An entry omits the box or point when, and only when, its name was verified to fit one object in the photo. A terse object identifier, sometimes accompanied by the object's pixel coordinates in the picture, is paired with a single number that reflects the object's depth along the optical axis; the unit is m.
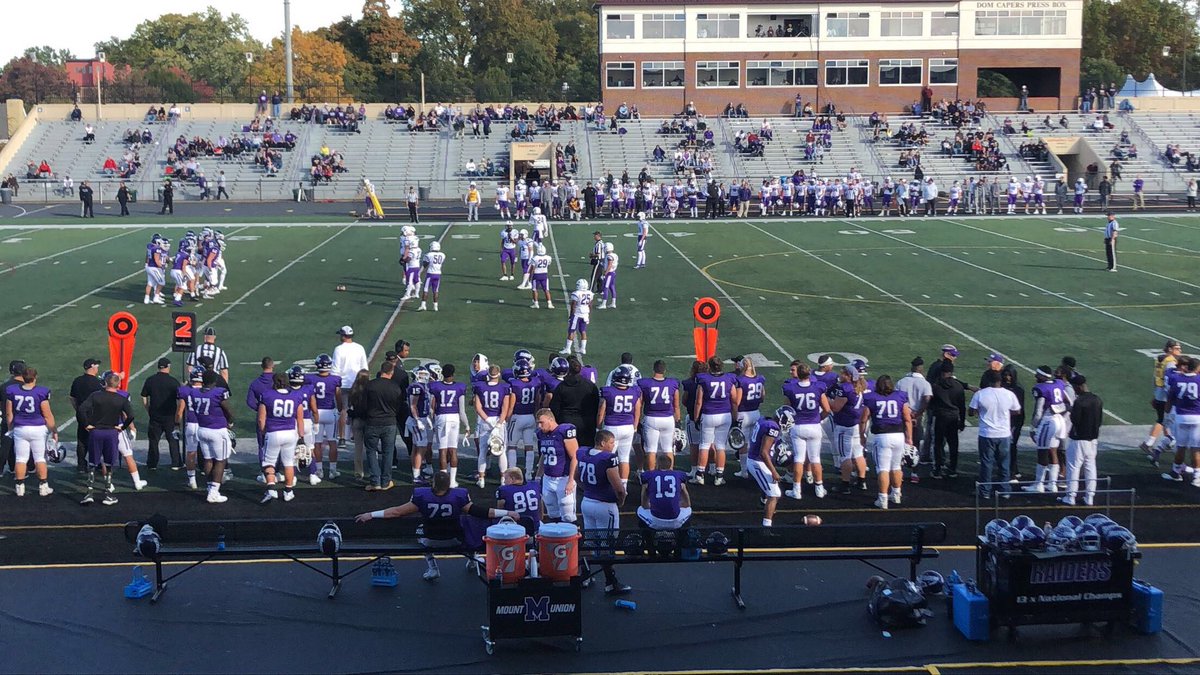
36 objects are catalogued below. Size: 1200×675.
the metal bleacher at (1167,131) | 57.37
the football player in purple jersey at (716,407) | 13.69
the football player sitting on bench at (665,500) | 10.74
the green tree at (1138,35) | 86.38
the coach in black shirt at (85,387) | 13.88
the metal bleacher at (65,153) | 54.83
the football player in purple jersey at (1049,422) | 13.33
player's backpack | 9.85
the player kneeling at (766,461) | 12.13
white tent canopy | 66.44
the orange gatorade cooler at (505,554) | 9.46
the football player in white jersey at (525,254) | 26.27
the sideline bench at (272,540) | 10.52
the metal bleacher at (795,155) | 55.72
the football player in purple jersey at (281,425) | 13.15
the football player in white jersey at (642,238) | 30.91
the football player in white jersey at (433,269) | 25.18
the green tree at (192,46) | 95.06
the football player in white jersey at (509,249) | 28.89
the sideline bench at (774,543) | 10.34
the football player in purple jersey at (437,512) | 10.38
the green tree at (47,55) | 118.16
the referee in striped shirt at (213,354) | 15.62
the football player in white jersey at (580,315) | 20.23
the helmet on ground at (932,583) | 10.52
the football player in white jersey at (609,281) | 24.98
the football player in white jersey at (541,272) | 24.92
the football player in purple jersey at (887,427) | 12.89
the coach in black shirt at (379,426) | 13.72
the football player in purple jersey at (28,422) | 13.29
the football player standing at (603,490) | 10.69
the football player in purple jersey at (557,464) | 11.36
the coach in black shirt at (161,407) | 14.32
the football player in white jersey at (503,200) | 43.69
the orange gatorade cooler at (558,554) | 9.53
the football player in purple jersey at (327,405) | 14.33
